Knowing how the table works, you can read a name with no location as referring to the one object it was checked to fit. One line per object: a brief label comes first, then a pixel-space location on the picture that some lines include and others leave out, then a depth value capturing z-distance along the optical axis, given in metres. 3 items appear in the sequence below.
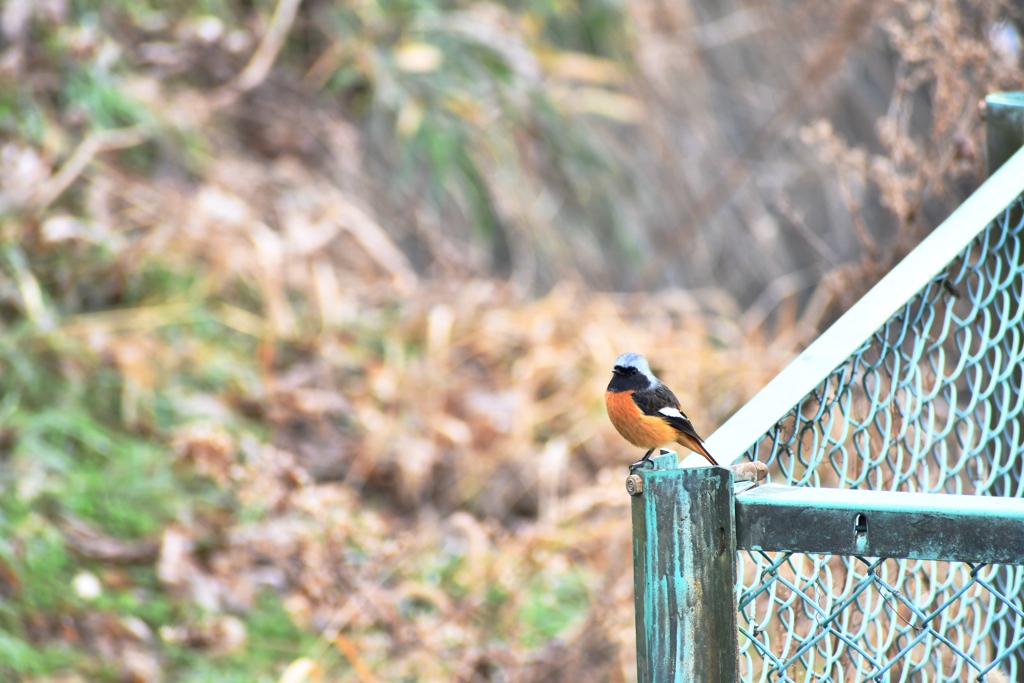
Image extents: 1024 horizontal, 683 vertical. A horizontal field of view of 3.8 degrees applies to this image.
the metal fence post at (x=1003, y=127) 14.21
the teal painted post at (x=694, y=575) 13.48
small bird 14.15
